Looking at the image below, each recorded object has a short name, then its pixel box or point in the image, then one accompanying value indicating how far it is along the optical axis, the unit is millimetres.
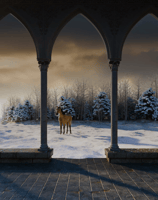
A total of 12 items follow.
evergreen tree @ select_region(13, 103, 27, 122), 26859
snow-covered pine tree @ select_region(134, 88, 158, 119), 23531
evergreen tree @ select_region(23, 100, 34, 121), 26906
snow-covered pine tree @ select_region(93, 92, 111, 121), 23906
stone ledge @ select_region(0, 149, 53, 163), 4887
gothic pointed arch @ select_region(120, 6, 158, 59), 4980
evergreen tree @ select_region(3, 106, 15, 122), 29830
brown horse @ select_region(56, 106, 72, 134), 11288
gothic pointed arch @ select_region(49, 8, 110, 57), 5040
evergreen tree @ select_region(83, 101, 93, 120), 23953
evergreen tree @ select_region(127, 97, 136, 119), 24509
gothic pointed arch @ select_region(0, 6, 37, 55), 4977
